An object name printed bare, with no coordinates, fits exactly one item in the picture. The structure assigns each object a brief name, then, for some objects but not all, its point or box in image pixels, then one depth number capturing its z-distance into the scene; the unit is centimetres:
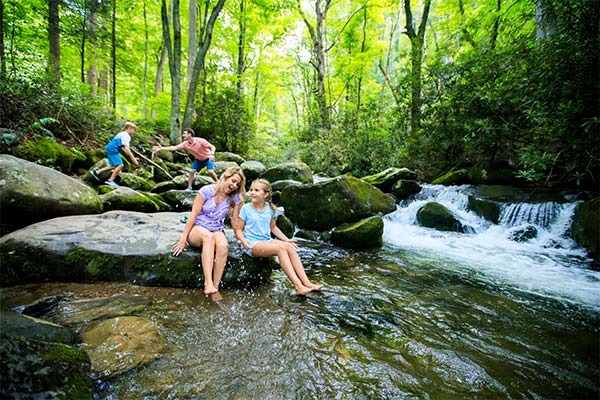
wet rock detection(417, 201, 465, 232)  761
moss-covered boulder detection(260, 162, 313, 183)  1101
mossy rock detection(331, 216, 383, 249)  625
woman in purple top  356
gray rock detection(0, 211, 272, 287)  329
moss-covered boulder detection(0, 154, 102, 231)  388
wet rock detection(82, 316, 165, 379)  205
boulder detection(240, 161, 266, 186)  1192
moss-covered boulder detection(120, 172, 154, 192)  799
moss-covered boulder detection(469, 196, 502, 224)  738
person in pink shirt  853
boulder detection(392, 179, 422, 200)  996
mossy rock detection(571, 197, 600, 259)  530
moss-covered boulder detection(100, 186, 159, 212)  572
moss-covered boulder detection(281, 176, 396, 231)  713
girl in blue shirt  371
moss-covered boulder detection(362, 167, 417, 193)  1058
